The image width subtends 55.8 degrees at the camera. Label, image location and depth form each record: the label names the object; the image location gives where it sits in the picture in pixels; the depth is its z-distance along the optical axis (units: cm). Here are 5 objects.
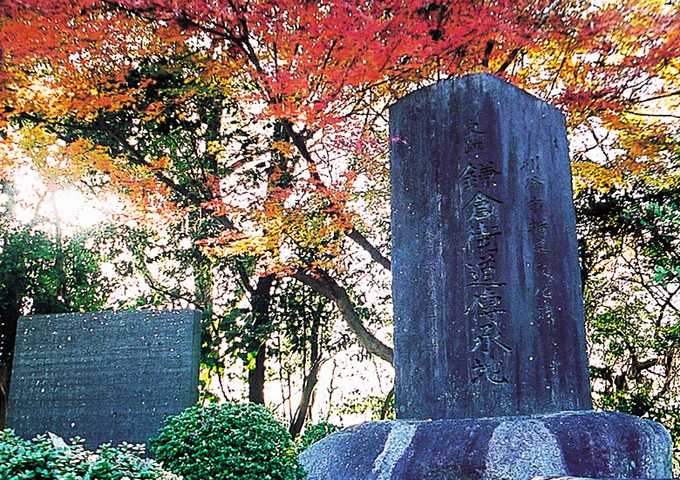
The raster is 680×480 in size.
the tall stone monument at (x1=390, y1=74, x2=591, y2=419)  408
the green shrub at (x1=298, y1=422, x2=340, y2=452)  688
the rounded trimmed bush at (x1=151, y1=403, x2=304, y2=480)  357
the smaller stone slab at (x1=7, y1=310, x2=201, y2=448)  627
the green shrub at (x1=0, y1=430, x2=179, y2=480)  217
